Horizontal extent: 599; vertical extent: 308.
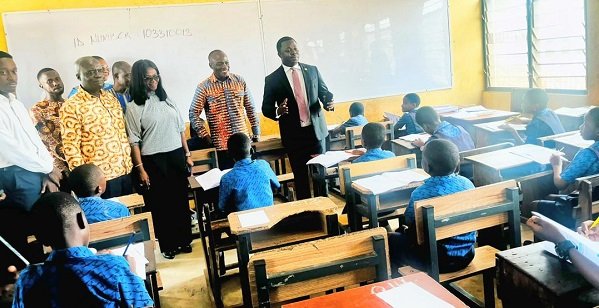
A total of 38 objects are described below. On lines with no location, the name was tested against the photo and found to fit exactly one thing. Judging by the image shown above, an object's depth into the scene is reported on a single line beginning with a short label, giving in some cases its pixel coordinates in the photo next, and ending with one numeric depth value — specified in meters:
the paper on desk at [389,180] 2.64
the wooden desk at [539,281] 1.29
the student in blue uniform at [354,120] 4.83
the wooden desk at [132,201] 2.63
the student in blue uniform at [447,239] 2.15
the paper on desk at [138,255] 1.67
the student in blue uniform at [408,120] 4.75
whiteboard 4.95
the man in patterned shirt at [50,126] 3.80
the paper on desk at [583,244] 1.32
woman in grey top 3.40
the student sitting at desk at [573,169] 2.62
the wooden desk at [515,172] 2.91
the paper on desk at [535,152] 2.93
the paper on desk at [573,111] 4.43
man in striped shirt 4.07
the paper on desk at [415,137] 4.02
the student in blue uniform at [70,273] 1.40
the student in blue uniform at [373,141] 3.24
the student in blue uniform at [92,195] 2.36
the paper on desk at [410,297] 1.30
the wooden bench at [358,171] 2.83
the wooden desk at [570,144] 3.25
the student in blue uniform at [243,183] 2.82
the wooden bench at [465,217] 1.94
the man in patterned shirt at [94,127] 2.95
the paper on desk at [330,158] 3.47
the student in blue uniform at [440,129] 3.46
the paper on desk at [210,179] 3.02
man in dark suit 4.04
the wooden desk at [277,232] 2.19
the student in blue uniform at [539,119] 3.71
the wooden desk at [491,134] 4.31
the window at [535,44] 5.36
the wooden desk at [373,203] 2.62
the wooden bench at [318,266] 1.44
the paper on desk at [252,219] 2.24
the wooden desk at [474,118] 5.02
